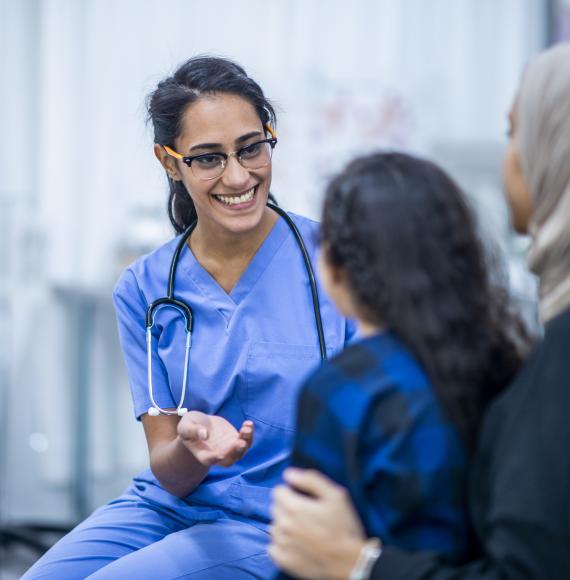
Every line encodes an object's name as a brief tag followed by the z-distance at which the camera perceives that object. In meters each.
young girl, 1.54
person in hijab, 1.48
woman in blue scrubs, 1.97
